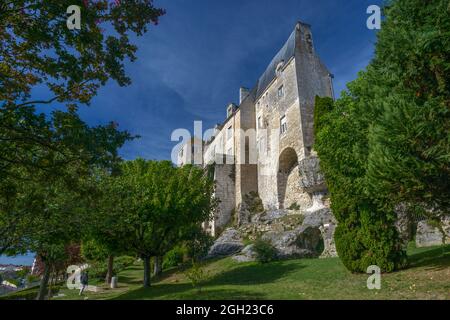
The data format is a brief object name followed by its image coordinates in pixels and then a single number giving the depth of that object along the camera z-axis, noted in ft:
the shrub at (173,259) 82.73
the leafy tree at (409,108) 22.07
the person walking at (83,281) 62.72
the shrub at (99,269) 93.02
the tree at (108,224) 44.93
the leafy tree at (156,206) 50.01
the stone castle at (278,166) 67.61
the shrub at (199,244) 69.77
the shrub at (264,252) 58.23
